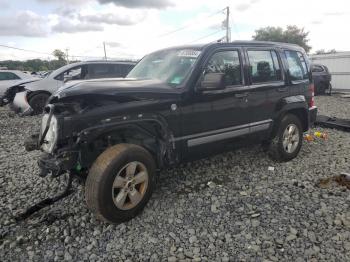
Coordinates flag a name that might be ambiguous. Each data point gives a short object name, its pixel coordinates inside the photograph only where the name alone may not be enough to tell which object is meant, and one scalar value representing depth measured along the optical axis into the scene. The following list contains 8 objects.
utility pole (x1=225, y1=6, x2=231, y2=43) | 33.75
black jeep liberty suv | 3.18
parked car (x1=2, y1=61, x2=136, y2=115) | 10.07
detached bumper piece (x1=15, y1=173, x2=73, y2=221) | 3.35
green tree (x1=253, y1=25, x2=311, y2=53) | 41.94
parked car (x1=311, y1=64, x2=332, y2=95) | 15.91
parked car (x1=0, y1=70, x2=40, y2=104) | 13.41
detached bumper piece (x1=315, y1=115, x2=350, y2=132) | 7.40
